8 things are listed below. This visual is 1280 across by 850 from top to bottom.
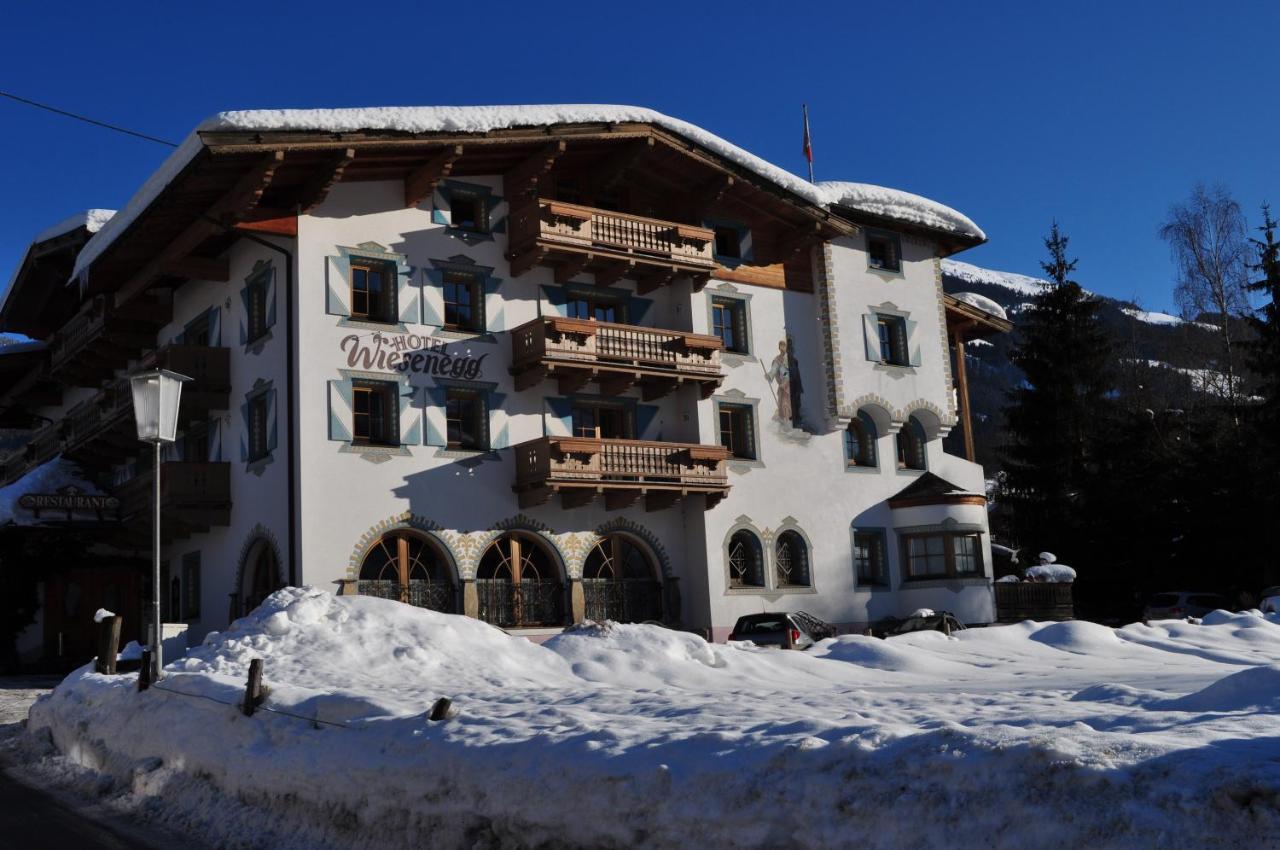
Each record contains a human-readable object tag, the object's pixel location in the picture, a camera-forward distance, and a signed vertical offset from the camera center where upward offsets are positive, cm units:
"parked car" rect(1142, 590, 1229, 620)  3781 -155
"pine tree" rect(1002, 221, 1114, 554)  4538 +542
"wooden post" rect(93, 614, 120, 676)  1686 -47
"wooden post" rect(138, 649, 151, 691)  1444 -76
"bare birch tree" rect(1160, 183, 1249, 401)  4791 +1096
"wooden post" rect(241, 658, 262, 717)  1191 -82
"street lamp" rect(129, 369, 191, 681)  1603 +264
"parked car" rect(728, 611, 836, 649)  2583 -114
